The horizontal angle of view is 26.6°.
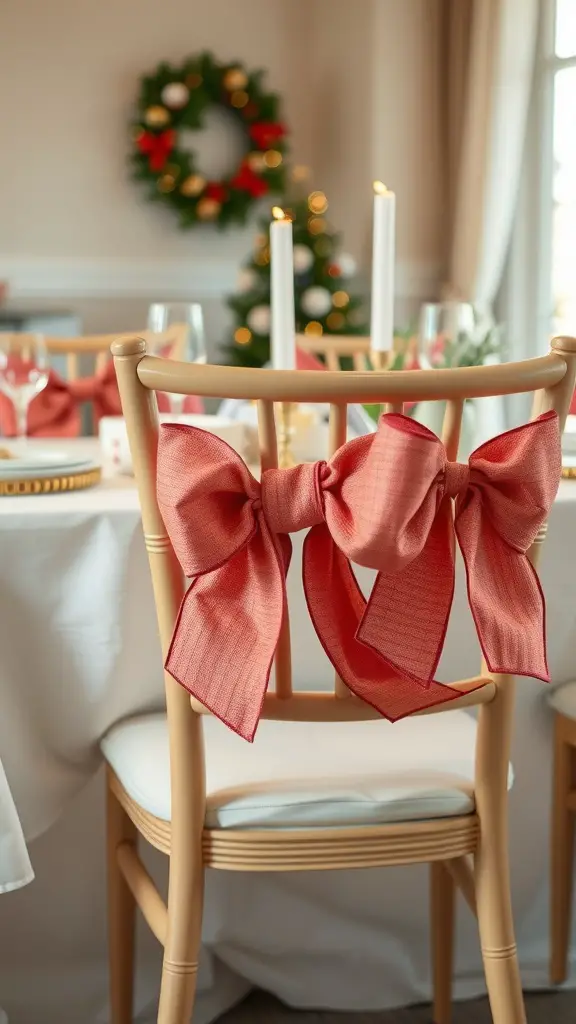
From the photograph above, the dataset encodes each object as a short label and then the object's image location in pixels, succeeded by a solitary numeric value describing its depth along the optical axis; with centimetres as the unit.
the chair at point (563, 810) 153
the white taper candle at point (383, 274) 154
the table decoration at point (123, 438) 168
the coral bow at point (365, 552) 94
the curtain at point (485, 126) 409
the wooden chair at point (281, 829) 107
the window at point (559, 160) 407
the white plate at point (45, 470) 149
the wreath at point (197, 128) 482
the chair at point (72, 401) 200
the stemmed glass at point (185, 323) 177
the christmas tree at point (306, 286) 450
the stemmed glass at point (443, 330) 171
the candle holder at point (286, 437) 151
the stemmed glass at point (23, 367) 167
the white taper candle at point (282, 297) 144
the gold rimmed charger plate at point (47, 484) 149
